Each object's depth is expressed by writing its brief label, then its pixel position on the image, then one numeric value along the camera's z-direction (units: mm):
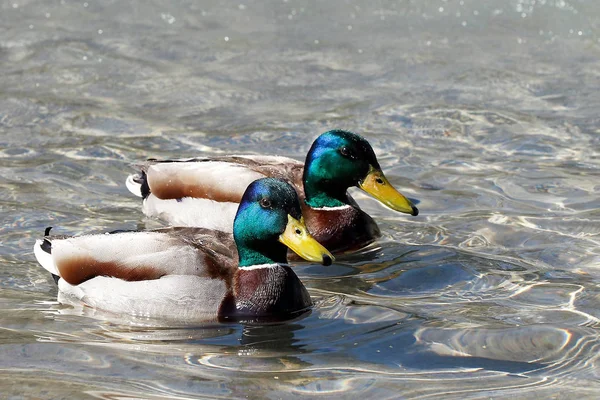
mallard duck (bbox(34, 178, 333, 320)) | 13687
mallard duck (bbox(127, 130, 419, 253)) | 17375
